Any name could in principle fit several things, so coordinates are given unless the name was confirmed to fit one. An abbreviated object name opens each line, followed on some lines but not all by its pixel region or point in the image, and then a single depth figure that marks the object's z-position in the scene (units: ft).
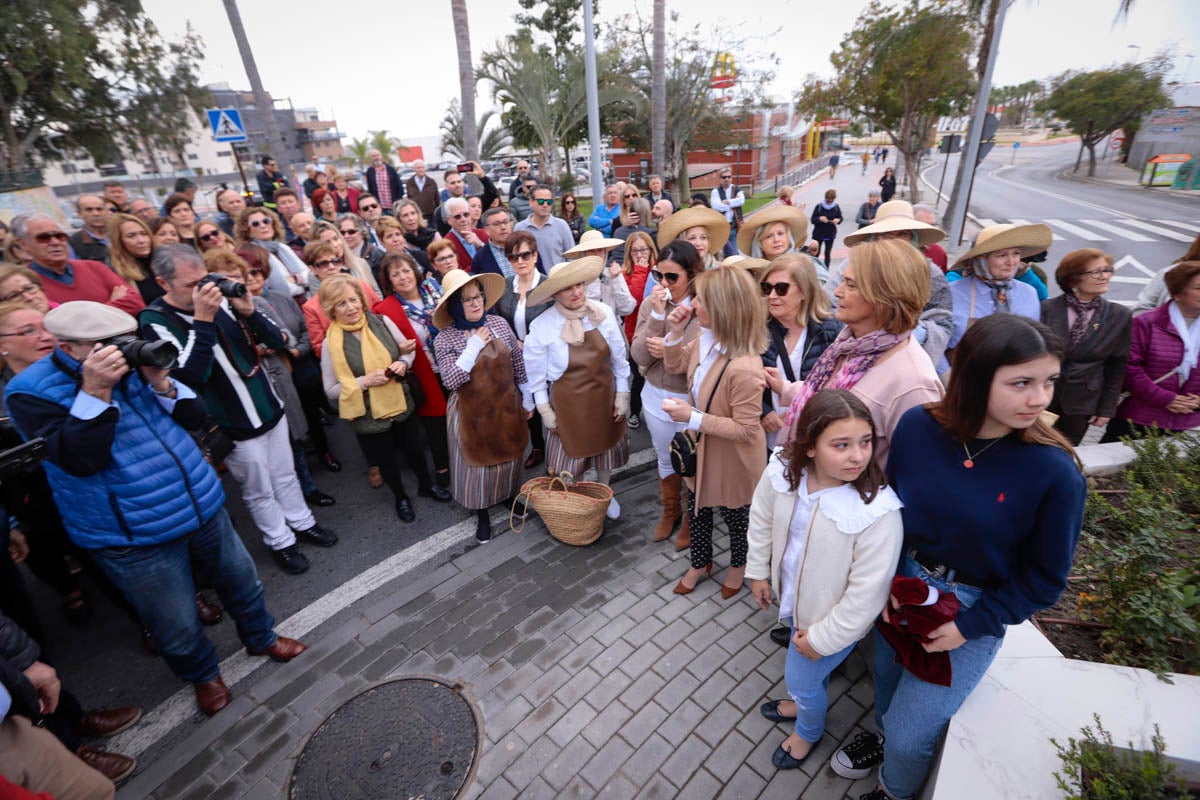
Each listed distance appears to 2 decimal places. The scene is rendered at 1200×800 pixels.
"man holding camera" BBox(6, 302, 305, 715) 7.84
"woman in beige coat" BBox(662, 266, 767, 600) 9.56
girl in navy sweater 5.47
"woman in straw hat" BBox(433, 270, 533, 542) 12.57
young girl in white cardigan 6.66
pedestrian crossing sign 31.78
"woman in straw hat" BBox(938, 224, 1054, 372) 12.28
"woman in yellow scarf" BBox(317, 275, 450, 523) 13.39
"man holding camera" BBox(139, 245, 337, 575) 10.43
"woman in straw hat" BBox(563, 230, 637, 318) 17.01
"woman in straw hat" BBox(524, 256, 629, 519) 12.25
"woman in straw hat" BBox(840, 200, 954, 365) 11.27
